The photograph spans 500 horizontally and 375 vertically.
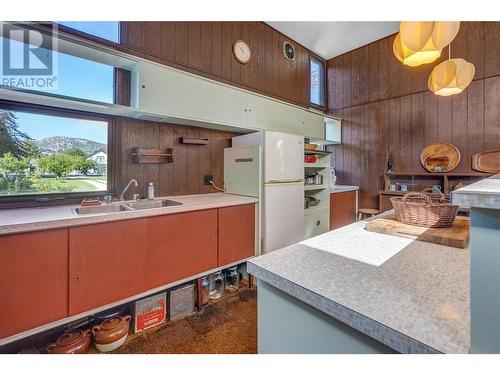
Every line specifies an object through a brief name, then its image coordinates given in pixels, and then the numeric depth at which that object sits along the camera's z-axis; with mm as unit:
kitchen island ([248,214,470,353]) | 488
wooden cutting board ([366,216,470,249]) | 919
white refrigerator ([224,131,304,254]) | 2395
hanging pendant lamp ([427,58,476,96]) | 1601
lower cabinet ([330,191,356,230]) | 3598
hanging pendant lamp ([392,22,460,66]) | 1119
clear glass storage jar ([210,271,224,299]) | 2203
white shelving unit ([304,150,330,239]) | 3211
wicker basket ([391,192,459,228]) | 1062
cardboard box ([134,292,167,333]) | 1731
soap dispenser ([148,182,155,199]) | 2166
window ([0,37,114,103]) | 1610
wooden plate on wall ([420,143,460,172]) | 3066
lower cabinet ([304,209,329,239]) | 3176
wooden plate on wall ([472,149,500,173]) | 2779
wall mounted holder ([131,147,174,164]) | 2152
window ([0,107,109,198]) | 1661
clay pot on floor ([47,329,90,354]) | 1420
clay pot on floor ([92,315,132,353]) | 1525
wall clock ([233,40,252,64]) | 2869
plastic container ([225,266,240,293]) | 2342
